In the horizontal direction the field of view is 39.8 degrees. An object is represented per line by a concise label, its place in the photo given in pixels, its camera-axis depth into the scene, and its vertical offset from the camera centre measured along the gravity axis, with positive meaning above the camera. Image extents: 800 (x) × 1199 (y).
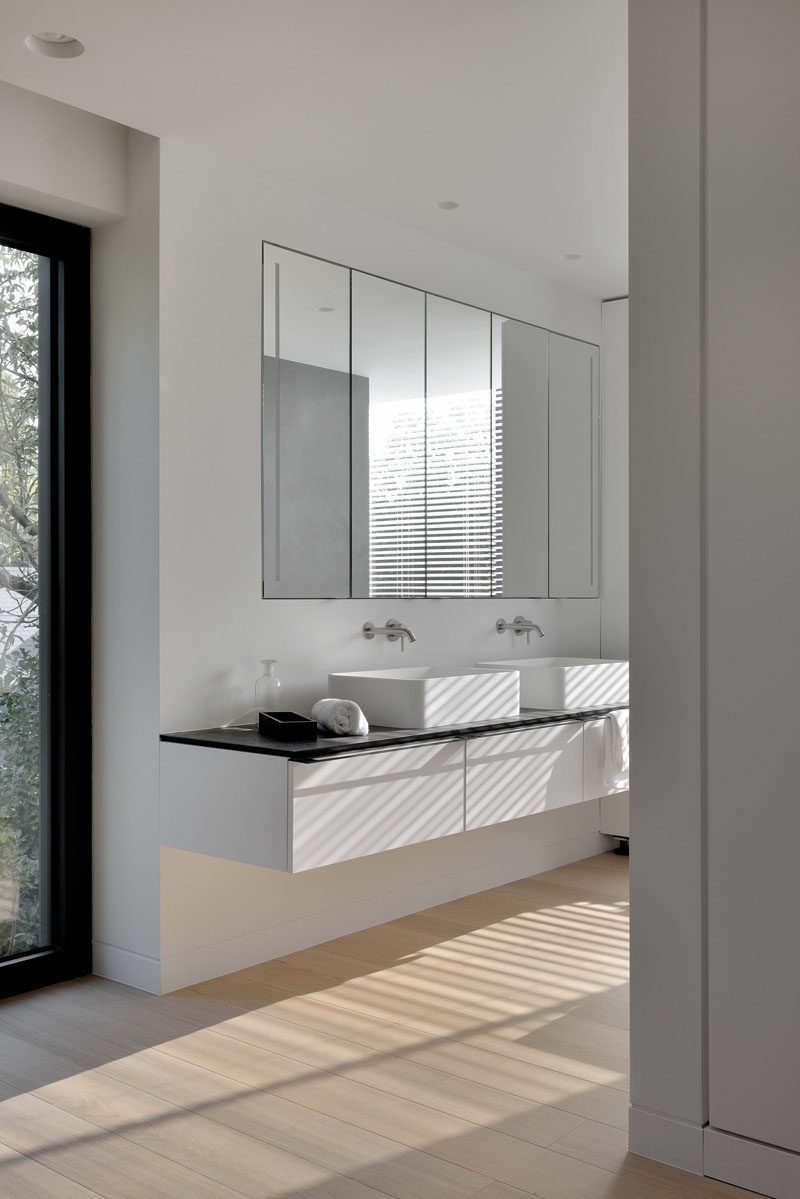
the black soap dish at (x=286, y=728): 3.39 -0.42
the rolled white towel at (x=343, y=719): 3.49 -0.40
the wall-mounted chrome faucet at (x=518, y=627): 4.95 -0.16
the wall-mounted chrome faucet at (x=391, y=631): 4.23 -0.15
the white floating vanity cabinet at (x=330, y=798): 3.19 -0.64
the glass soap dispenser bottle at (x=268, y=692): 3.70 -0.34
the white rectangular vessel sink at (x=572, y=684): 4.57 -0.39
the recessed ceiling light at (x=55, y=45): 2.81 +1.40
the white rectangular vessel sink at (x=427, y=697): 3.76 -0.37
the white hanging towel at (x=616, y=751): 4.52 -0.66
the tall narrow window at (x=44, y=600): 3.52 -0.03
